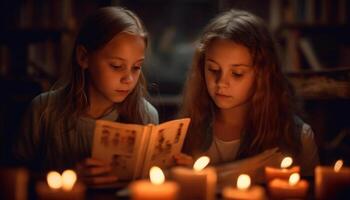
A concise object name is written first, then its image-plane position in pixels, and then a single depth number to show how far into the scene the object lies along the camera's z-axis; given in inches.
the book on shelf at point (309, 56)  172.6
